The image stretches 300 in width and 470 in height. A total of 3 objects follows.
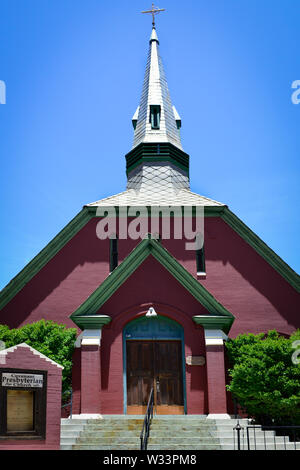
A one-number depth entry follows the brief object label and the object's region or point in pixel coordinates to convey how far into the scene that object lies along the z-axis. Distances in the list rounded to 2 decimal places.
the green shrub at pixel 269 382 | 16.72
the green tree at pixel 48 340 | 18.62
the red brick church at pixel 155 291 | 18.48
